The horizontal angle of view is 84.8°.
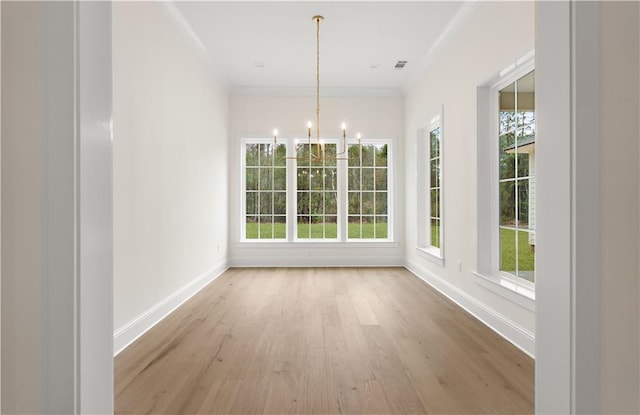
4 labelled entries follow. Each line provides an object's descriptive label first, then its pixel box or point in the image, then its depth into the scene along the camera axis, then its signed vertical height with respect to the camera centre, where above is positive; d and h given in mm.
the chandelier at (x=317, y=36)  3729 +2009
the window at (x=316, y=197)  6215 +183
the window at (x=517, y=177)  2875 +262
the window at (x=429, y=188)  4871 +277
